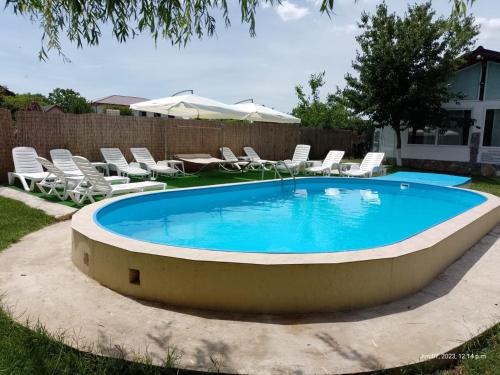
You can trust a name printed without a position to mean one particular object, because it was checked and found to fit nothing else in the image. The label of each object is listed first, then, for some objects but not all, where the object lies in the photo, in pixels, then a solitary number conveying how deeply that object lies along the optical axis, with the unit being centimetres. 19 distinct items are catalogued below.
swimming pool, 333
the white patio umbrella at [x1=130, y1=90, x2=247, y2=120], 1203
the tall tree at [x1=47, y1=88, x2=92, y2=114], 3369
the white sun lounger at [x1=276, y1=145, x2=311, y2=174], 1424
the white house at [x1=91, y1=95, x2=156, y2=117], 3637
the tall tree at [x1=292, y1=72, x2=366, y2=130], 2359
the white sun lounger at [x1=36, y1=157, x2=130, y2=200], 809
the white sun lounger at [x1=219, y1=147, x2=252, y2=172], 1453
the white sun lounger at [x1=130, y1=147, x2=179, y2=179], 1178
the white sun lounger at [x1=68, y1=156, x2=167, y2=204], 766
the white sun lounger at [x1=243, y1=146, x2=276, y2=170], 1416
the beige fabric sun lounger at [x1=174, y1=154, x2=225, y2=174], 1281
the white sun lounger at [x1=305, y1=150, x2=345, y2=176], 1377
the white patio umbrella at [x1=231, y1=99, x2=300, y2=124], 1432
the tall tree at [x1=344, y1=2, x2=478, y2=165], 1479
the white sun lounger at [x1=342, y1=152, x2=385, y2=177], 1292
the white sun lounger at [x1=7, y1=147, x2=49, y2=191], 910
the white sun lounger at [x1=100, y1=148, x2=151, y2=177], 1096
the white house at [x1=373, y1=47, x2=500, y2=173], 1521
